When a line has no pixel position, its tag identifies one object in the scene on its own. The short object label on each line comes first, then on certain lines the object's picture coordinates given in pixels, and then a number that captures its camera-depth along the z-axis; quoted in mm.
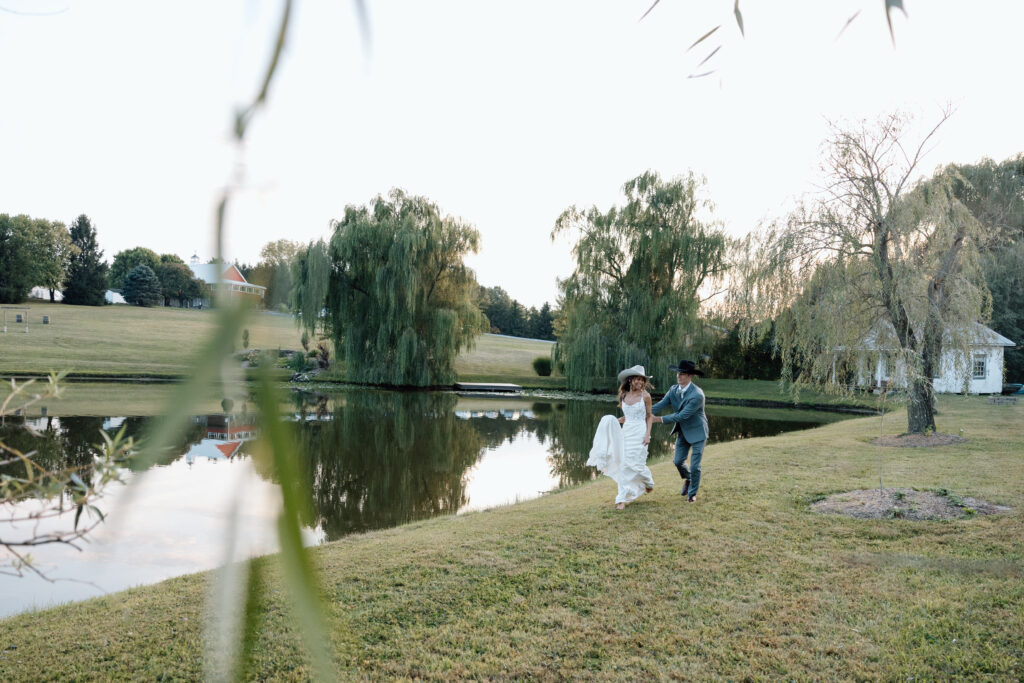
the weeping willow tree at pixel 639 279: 25469
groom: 7609
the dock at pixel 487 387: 29469
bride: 7617
